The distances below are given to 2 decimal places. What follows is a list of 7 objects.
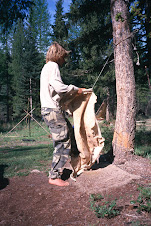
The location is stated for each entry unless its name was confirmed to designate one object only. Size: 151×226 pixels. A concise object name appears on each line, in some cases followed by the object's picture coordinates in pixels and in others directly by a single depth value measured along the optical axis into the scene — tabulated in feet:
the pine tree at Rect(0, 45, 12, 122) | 95.40
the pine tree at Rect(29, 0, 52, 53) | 92.22
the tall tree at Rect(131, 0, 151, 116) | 22.08
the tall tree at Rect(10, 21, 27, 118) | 97.14
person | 11.24
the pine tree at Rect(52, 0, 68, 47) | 77.23
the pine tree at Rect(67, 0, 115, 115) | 23.11
